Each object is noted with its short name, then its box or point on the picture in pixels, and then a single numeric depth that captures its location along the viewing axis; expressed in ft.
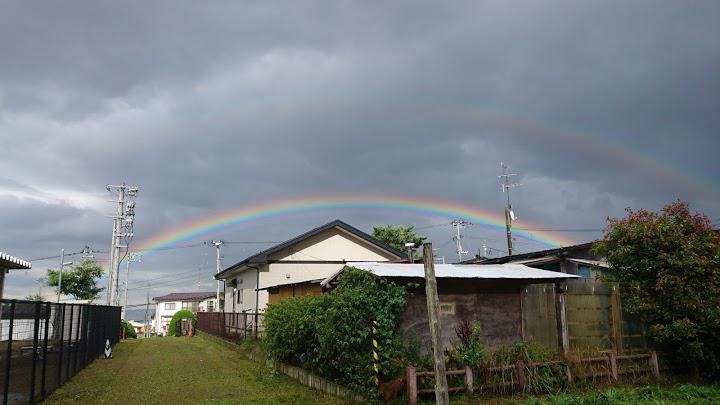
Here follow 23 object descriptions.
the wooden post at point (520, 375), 34.55
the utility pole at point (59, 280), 150.39
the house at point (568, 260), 62.00
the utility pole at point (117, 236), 116.64
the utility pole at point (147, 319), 240.26
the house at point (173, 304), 286.05
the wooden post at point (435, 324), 24.77
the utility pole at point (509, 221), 106.36
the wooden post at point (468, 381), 33.27
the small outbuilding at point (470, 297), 38.65
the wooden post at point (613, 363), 38.45
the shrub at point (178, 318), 144.82
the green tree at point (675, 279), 40.34
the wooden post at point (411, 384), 30.78
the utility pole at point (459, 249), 184.55
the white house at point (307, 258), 89.51
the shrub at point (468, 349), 34.53
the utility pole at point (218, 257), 194.38
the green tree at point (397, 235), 176.04
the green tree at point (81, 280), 172.04
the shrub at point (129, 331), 122.07
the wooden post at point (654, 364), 41.26
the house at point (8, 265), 51.38
